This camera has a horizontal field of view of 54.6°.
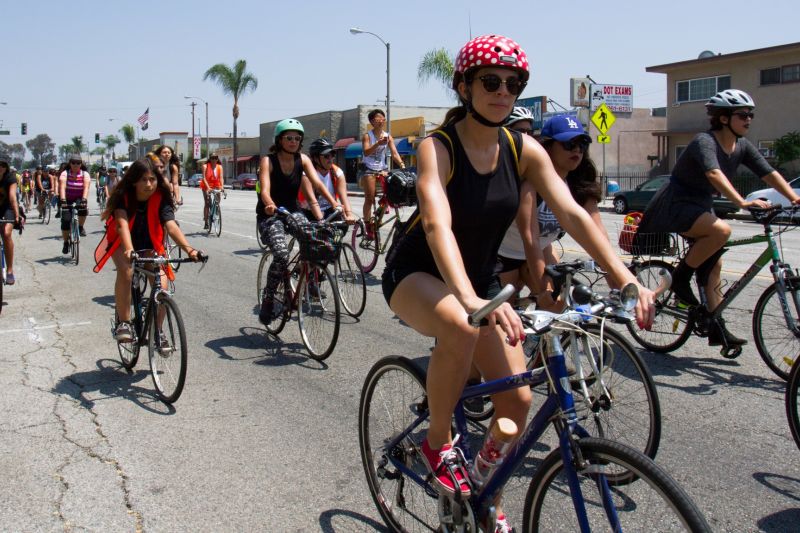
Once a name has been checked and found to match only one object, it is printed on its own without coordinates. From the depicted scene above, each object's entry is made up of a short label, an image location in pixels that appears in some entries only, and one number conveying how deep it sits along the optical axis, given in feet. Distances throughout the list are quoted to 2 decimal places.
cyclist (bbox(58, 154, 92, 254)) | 46.63
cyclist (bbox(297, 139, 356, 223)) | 31.12
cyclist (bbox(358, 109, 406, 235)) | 36.99
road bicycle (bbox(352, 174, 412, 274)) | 36.86
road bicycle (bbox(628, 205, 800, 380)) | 17.83
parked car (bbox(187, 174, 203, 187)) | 232.04
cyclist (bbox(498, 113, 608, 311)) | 15.83
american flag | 219.12
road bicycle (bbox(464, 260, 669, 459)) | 12.24
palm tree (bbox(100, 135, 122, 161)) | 497.46
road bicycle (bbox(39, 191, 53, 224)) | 76.86
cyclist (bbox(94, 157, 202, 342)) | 19.52
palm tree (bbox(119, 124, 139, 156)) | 444.96
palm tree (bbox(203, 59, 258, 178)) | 216.54
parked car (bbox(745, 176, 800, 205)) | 69.04
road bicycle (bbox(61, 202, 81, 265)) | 44.68
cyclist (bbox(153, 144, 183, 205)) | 43.11
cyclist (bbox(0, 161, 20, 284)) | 32.86
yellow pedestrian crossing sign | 84.84
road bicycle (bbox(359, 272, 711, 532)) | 7.27
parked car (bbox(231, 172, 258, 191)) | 214.07
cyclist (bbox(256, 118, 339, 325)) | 23.09
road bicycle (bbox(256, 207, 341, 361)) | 21.30
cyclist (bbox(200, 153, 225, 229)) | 61.46
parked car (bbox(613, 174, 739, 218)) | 88.66
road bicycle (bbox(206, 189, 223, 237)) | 60.26
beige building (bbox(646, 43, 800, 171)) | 106.52
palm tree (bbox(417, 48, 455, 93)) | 143.43
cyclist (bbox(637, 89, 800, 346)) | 18.97
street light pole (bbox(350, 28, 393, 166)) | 129.97
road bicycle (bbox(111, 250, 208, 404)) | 17.75
